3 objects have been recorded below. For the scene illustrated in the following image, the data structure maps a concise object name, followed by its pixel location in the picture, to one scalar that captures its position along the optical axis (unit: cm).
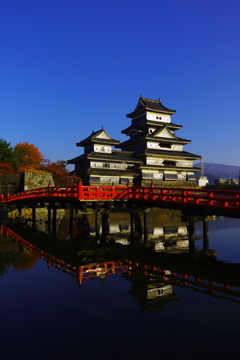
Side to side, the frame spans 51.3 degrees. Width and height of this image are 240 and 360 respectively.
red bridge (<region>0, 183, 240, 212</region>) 1179
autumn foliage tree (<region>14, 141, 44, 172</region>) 4472
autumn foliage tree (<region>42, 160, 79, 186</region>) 4139
